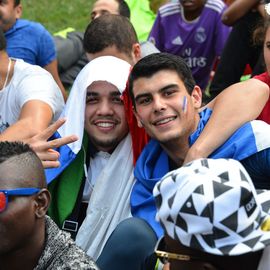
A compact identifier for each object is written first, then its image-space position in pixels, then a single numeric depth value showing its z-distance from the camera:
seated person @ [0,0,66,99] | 5.24
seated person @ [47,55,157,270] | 3.42
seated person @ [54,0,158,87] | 6.96
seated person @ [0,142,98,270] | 2.54
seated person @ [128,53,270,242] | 3.20
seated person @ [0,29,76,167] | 3.50
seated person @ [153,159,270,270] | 1.94
